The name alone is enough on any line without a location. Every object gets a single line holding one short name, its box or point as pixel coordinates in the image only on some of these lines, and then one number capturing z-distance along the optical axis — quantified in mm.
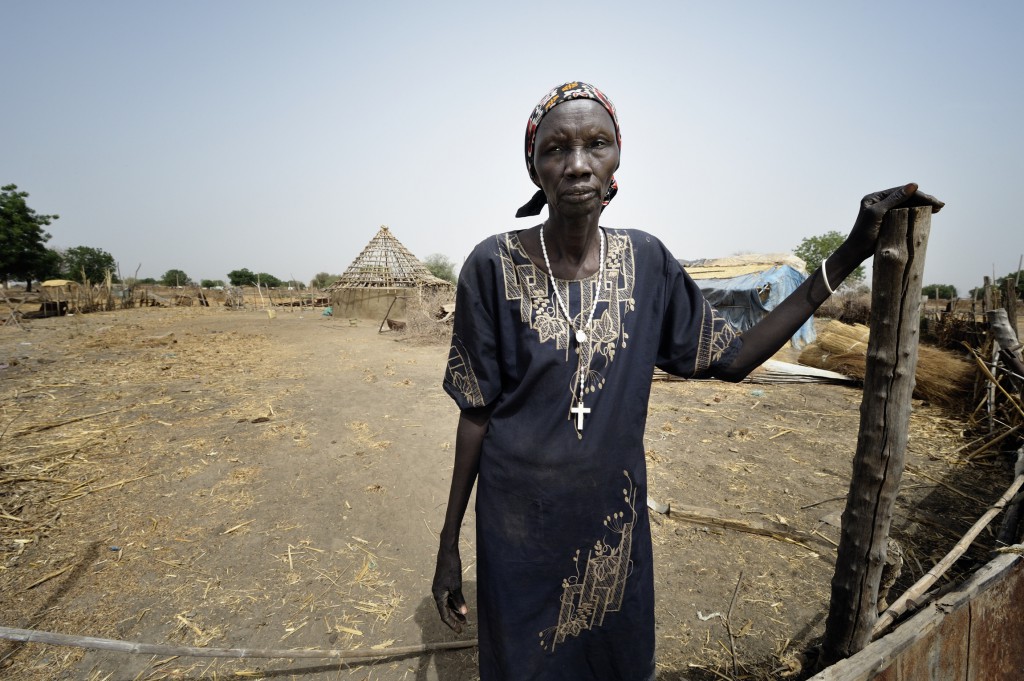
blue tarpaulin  12258
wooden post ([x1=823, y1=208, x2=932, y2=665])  1311
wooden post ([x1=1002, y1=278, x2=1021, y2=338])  5952
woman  1171
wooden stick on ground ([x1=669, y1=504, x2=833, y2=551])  3279
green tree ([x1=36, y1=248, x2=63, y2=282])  29031
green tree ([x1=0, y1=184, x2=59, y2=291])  27047
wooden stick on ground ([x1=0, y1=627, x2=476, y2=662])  1712
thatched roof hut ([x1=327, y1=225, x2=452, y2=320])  18859
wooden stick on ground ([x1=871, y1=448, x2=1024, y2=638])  1839
